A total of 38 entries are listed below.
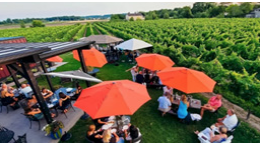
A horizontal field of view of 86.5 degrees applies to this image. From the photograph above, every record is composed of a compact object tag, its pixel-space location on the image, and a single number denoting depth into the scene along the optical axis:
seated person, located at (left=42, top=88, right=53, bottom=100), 7.20
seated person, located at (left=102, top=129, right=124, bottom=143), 4.26
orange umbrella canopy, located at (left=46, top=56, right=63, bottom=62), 10.23
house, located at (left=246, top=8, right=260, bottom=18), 66.50
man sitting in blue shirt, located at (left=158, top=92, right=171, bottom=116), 6.02
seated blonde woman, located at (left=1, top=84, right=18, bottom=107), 6.89
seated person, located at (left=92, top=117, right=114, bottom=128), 5.41
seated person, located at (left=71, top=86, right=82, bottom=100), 7.26
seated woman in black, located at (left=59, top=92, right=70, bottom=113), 6.27
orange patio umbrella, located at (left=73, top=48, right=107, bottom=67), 9.20
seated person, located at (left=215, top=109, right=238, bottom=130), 4.88
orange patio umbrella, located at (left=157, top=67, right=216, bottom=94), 5.47
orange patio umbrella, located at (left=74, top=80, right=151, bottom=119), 3.97
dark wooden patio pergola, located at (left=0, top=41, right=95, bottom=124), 4.04
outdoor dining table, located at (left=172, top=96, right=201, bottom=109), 6.38
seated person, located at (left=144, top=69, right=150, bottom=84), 8.72
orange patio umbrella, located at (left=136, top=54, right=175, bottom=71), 7.94
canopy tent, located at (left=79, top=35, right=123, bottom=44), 13.50
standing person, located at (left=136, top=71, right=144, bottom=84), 8.23
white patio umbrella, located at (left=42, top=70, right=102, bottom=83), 5.71
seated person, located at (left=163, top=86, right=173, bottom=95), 7.02
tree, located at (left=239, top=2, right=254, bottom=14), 73.42
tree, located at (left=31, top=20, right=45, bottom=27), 101.48
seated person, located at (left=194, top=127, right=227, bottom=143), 4.32
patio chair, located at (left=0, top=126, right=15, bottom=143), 4.73
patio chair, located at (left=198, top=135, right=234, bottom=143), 4.38
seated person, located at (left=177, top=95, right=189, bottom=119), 5.54
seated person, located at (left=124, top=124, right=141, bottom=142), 4.49
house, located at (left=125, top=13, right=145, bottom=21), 129.45
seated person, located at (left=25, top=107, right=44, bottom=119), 5.79
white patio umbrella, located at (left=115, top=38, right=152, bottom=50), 11.83
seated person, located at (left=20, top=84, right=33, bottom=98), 7.37
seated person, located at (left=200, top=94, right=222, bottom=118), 6.04
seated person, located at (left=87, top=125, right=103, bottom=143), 4.53
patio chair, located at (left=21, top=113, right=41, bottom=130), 5.67
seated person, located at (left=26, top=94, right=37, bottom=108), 6.39
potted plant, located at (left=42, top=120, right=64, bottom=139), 5.10
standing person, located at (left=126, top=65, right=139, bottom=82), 9.38
